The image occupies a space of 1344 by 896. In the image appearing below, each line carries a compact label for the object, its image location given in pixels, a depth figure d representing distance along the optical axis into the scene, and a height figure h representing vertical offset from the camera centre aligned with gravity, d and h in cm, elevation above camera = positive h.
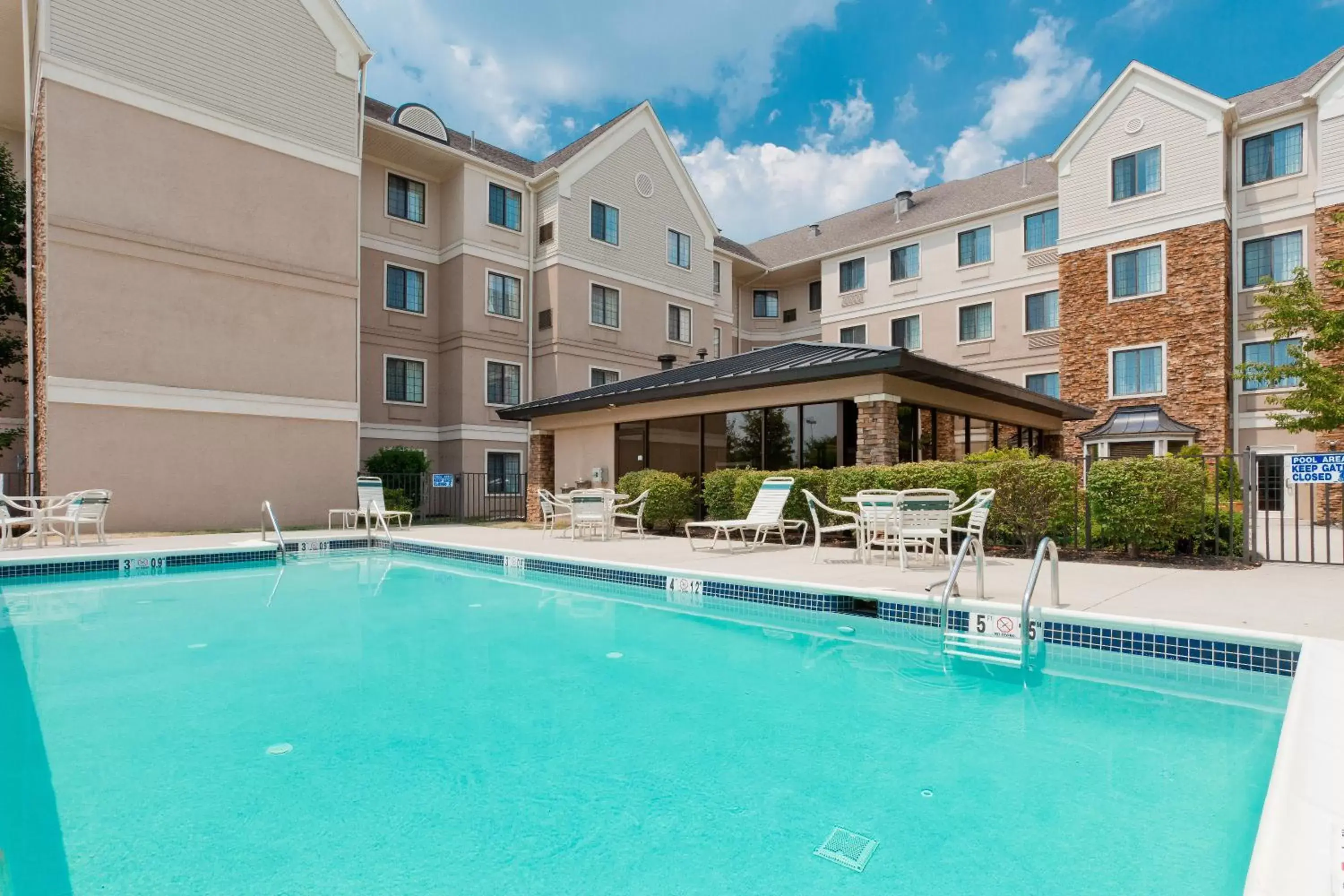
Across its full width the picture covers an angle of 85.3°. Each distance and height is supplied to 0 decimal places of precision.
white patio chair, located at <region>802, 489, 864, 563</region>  884 -89
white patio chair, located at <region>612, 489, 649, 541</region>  1280 -104
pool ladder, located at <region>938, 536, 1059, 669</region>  535 -143
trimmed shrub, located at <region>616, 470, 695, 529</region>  1362 -79
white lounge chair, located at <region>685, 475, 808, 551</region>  1050 -85
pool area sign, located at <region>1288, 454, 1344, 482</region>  766 -13
